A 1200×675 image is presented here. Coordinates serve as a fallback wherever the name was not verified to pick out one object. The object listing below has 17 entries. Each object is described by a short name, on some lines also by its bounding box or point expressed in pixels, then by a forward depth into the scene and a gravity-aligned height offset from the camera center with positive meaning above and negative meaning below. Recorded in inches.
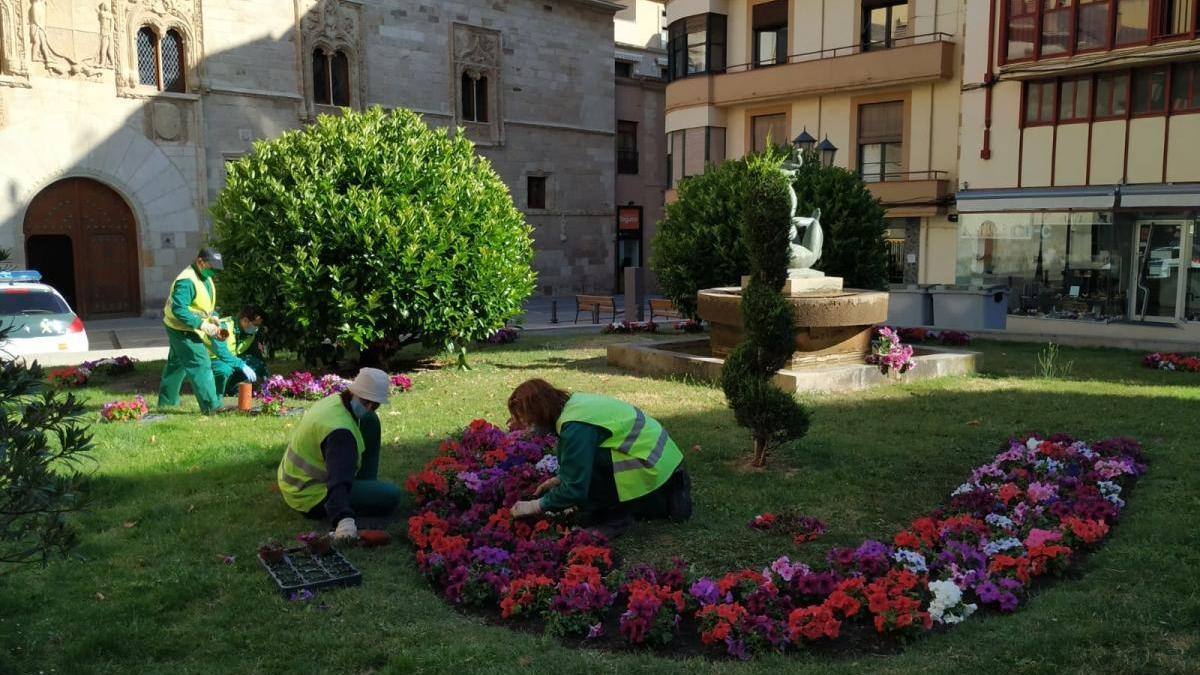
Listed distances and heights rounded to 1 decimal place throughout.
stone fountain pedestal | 439.5 -37.5
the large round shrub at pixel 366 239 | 451.5 +0.8
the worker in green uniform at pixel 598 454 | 220.8 -50.7
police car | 549.0 -42.9
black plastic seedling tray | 200.4 -71.1
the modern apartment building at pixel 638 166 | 1411.2 +108.8
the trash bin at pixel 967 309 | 811.4 -60.2
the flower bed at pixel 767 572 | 179.5 -69.2
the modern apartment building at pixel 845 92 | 992.9 +163.6
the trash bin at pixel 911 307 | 817.5 -59.3
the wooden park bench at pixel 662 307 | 827.4 -58.2
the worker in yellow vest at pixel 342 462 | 234.5 -55.6
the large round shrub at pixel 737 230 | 663.1 +6.1
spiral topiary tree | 290.7 -28.8
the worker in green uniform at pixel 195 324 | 377.7 -32.5
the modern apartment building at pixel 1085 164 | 780.6 +63.5
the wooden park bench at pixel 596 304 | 884.6 -59.8
